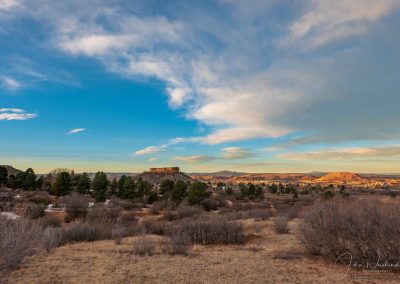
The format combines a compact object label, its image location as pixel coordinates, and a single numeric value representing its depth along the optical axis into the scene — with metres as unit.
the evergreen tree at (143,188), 53.05
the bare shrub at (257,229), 18.41
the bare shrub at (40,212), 24.03
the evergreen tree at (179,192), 45.81
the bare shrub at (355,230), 8.93
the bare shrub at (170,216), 29.93
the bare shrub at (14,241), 6.88
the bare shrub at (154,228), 19.56
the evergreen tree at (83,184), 56.62
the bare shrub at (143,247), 11.74
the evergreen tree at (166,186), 57.67
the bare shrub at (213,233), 14.91
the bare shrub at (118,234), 14.78
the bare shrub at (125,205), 38.04
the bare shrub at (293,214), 26.29
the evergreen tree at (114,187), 57.51
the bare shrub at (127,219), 24.05
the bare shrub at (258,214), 27.38
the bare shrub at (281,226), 17.75
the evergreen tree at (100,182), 56.47
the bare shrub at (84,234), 15.83
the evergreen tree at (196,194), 40.94
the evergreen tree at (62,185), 52.00
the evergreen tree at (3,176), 61.53
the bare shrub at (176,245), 11.89
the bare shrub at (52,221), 22.84
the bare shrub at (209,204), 41.08
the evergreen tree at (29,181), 58.78
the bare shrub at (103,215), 25.61
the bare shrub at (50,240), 11.77
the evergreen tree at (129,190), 51.25
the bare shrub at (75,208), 28.97
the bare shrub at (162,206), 36.94
